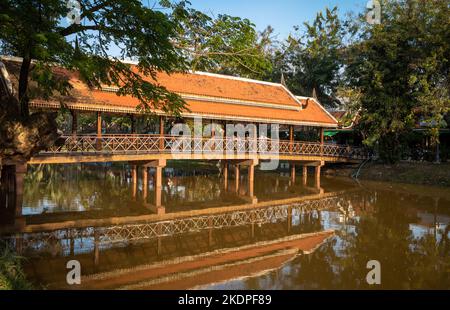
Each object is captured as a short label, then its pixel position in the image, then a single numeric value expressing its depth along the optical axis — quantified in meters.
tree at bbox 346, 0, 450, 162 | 23.80
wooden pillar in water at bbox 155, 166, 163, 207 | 17.56
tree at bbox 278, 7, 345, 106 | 38.20
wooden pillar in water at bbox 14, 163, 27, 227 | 14.05
